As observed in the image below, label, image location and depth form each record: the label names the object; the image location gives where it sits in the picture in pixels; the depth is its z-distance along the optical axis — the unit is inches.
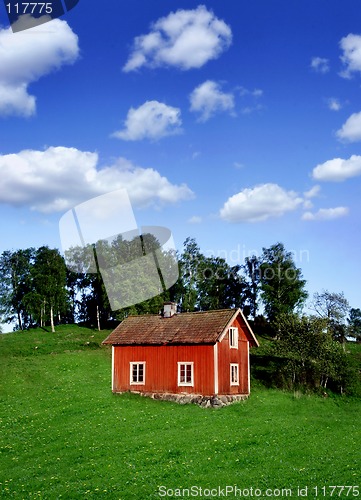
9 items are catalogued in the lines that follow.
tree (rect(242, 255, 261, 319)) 3117.6
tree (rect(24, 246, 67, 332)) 2787.9
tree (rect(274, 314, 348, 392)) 1612.9
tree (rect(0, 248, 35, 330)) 3277.6
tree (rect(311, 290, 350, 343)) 2313.0
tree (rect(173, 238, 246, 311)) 2871.6
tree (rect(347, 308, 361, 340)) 5208.2
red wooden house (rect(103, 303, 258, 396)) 1339.8
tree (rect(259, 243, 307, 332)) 2751.0
